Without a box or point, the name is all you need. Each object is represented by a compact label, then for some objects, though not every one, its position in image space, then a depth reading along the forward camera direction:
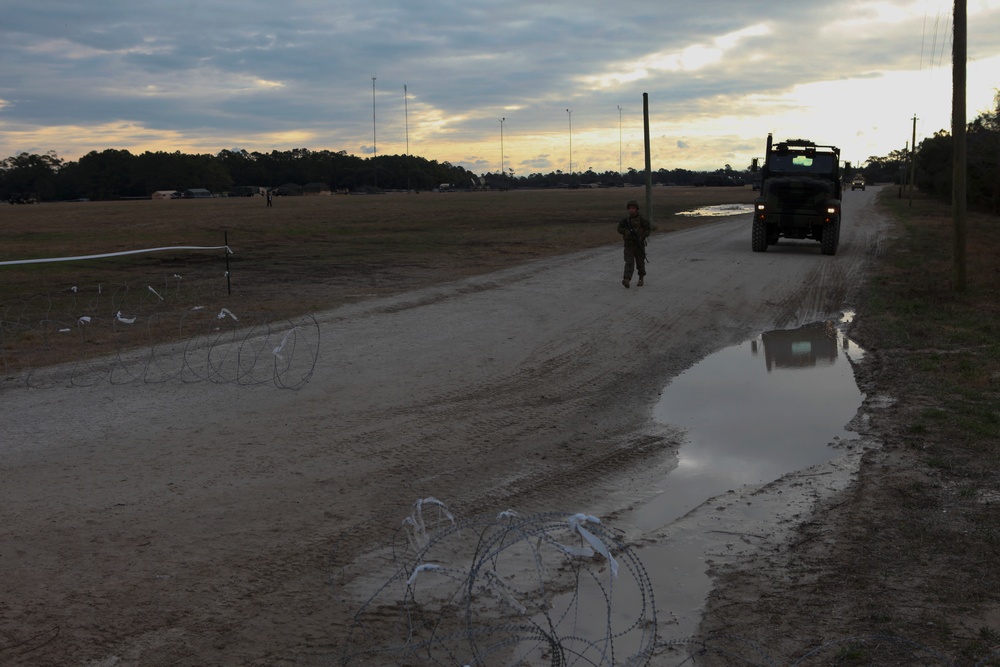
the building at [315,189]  137.25
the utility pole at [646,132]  36.78
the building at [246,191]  140.21
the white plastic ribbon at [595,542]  3.71
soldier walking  18.02
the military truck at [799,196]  25.11
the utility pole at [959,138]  16.62
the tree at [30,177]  150.50
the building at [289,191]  140.27
